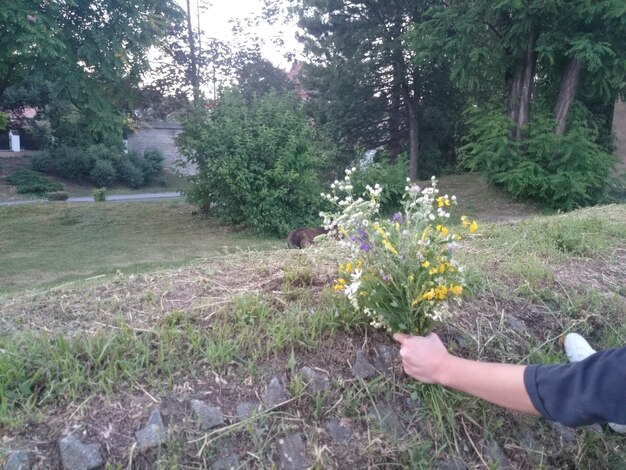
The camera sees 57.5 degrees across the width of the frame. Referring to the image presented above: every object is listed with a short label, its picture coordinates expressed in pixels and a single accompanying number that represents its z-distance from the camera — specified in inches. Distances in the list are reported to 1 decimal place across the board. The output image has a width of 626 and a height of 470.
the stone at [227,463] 79.4
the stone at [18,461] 72.4
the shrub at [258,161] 493.7
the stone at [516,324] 117.4
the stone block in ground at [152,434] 79.0
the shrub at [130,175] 1393.9
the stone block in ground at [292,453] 82.3
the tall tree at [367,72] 823.1
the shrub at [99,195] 894.4
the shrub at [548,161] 565.0
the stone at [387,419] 90.0
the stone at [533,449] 94.4
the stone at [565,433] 100.0
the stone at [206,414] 83.2
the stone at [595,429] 102.1
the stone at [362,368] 96.5
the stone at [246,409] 85.5
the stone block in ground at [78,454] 74.7
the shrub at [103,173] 1344.7
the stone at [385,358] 98.1
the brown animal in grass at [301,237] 355.6
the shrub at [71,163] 1331.2
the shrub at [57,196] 1041.5
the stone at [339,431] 87.2
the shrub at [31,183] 1168.2
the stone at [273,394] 88.0
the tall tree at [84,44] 416.5
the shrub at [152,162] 1457.9
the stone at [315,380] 92.0
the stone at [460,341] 108.0
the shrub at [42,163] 1322.6
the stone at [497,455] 92.0
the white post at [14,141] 1460.4
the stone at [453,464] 88.7
